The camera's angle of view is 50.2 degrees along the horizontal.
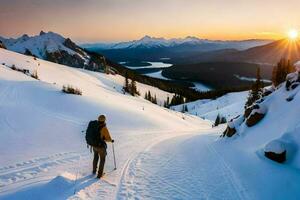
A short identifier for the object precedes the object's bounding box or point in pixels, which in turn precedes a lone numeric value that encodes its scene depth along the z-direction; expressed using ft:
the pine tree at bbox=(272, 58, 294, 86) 104.59
